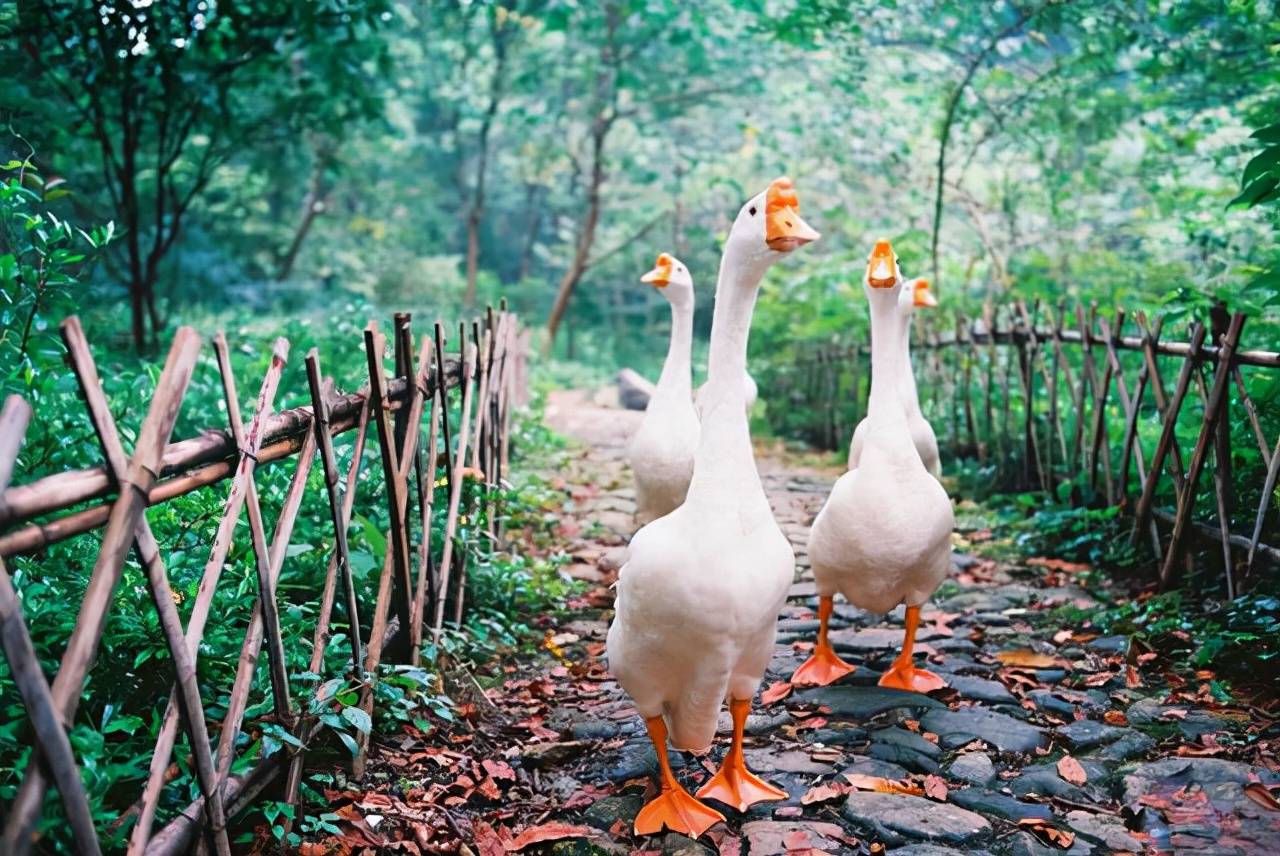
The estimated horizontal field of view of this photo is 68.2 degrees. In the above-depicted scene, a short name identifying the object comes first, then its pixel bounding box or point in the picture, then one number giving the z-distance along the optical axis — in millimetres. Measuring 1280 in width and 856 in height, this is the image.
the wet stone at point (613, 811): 2857
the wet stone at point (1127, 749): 3217
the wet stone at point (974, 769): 3100
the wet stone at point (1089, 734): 3348
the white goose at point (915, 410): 5145
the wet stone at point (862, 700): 3654
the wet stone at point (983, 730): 3363
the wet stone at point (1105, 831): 2643
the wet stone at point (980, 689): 3762
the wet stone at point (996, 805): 2857
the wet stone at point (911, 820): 2725
